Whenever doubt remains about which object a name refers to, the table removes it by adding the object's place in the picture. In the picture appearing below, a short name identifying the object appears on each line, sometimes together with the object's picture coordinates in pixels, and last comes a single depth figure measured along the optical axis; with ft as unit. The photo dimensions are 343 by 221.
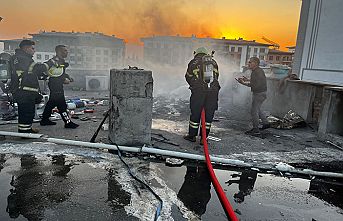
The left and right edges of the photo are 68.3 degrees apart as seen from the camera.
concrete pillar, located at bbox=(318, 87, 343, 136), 19.31
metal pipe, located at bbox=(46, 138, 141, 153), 14.12
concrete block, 14.35
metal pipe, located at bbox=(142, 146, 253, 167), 13.35
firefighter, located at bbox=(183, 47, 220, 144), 16.72
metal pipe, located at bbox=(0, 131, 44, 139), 15.56
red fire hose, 8.58
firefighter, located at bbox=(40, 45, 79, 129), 18.24
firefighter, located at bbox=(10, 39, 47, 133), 16.20
